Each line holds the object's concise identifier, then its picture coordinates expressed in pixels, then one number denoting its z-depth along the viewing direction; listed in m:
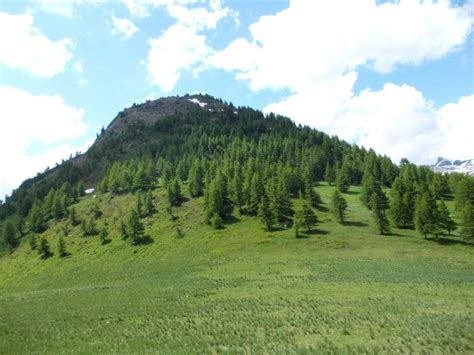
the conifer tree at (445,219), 77.69
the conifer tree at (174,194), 120.75
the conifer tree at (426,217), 75.56
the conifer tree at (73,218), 125.24
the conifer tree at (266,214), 91.27
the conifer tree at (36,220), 129.12
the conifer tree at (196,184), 127.94
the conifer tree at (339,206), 93.94
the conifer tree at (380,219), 82.62
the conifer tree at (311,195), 111.32
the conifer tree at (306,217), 85.81
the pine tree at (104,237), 101.40
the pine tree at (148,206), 119.06
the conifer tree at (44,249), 102.00
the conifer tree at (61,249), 98.25
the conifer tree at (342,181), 134.16
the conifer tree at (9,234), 120.06
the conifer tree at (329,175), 150.25
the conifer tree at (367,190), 110.00
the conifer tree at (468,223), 71.06
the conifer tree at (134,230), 95.62
